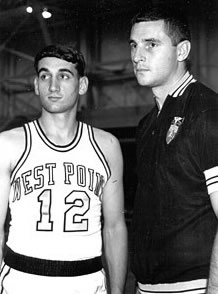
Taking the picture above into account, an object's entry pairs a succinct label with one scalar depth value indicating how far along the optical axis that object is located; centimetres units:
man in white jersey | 179
